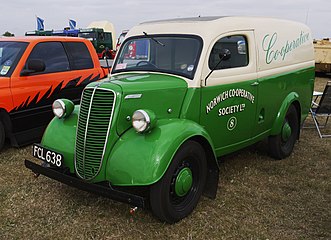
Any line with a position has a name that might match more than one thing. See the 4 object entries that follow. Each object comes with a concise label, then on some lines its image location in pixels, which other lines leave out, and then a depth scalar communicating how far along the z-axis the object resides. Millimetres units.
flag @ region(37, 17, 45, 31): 29125
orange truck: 5570
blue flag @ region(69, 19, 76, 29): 31598
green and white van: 3424
